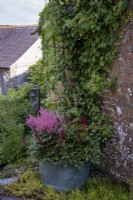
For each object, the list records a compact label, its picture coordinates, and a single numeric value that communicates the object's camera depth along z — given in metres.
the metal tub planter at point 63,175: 3.82
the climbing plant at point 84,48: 3.68
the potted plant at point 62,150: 3.78
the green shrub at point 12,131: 5.05
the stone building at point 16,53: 12.80
